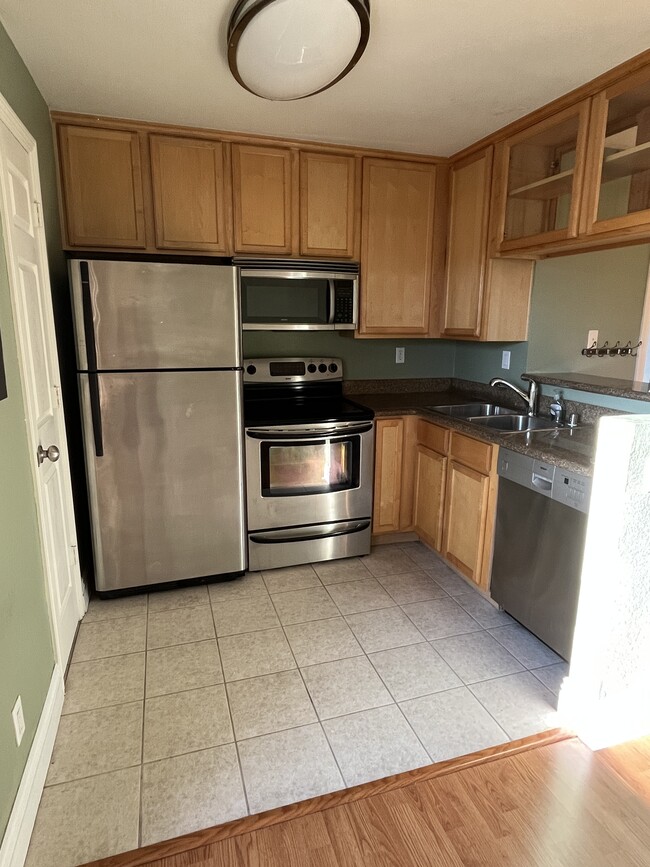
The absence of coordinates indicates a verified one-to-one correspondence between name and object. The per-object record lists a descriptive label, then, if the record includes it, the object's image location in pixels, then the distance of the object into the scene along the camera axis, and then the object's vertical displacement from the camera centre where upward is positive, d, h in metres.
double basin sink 2.82 -0.48
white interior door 1.69 -0.13
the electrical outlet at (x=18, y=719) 1.40 -1.06
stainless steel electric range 2.80 -0.81
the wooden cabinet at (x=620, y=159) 1.98 +0.69
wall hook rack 2.98 -0.09
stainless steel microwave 2.86 +0.22
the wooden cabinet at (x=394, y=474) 3.09 -0.86
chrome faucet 2.88 -0.35
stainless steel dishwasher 1.99 -0.88
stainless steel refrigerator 2.36 -0.40
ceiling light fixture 1.55 +0.93
